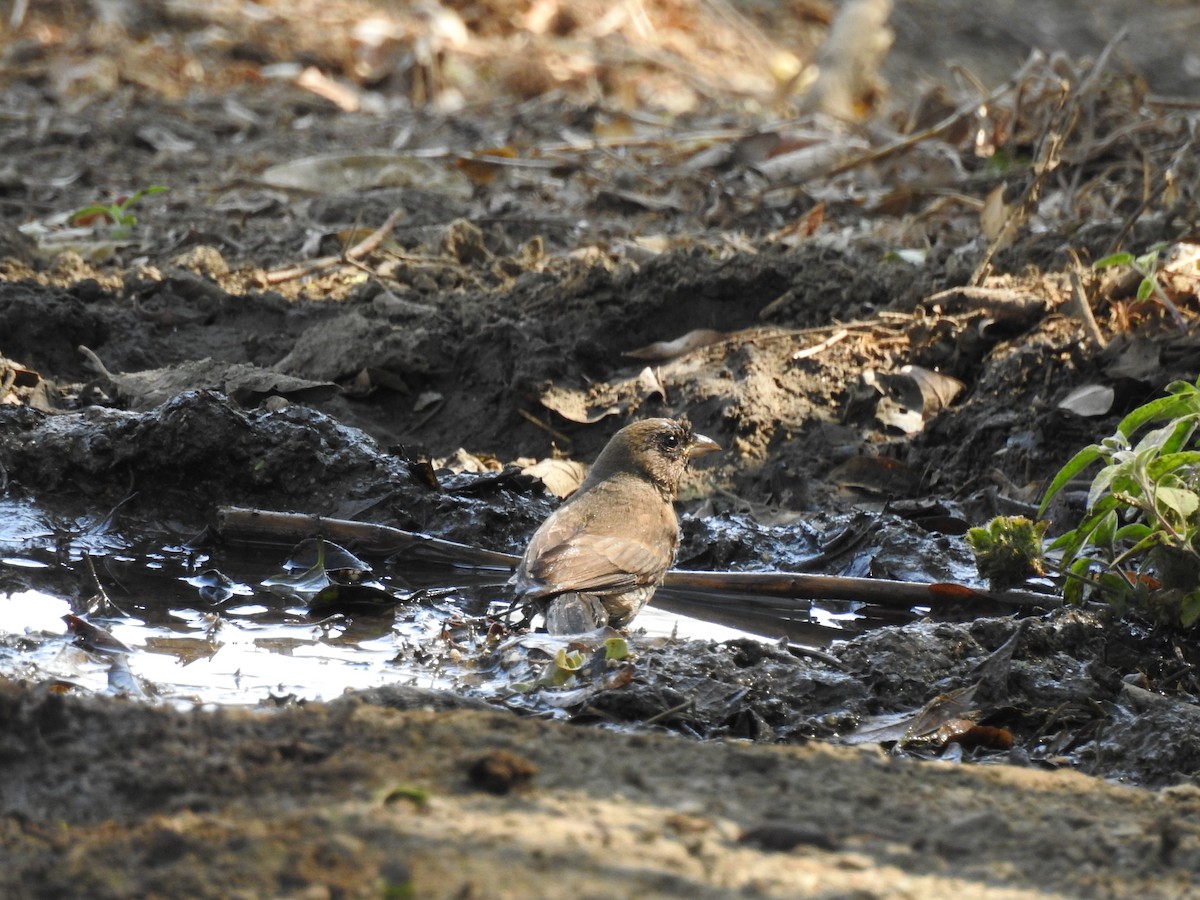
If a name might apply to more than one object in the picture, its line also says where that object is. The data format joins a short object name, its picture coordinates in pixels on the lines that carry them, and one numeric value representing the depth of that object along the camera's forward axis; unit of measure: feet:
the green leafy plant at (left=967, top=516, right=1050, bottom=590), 33.94
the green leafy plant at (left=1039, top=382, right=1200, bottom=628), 28.73
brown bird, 34.06
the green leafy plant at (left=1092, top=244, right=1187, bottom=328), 37.81
